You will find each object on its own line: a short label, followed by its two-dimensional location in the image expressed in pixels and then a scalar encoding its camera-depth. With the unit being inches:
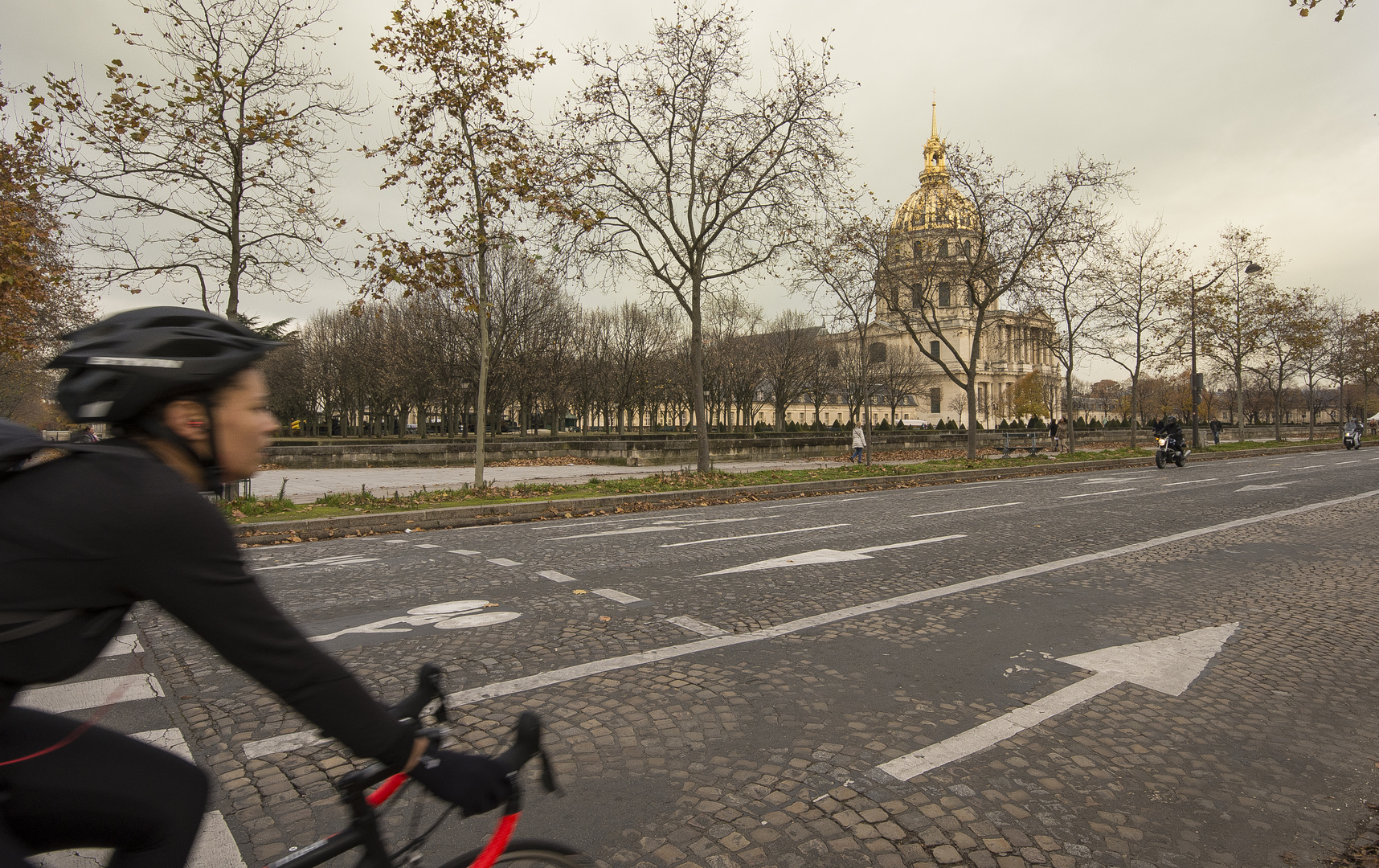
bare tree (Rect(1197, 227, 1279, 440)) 1487.5
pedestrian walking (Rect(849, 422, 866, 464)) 1162.0
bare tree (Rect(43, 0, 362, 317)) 512.4
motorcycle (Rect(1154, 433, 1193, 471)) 1023.6
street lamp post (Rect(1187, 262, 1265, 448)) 1360.7
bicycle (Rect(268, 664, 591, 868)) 60.6
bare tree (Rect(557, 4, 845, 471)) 756.0
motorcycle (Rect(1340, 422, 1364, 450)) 1526.8
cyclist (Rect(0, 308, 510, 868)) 50.4
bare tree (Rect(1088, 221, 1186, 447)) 1358.3
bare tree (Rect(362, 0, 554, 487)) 603.8
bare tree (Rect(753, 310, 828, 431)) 2324.1
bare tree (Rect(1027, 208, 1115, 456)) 1031.0
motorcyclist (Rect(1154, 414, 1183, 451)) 1016.9
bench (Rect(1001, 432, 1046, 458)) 1333.7
